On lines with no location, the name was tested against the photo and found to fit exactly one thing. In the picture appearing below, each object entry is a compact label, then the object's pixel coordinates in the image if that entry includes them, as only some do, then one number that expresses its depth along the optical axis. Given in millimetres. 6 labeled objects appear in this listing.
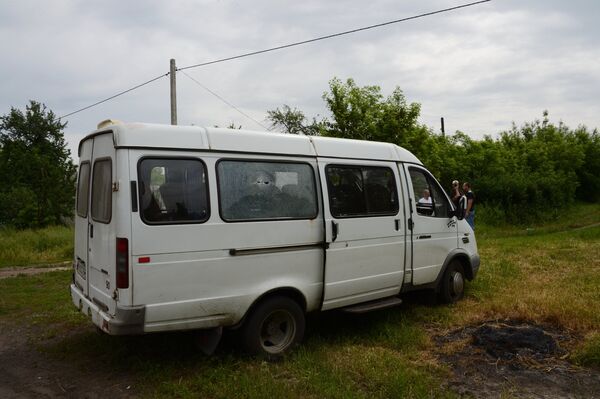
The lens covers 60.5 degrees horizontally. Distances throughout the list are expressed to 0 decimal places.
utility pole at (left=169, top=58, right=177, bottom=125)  15625
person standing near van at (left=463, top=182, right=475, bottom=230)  12805
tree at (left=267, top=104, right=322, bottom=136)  35341
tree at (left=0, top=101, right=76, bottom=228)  27453
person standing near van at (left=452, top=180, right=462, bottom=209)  12314
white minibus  4355
